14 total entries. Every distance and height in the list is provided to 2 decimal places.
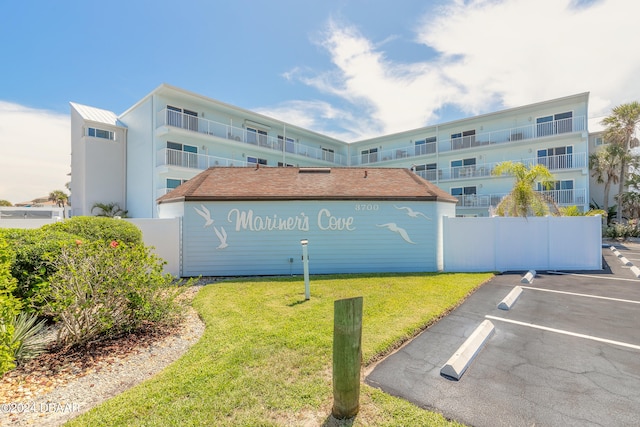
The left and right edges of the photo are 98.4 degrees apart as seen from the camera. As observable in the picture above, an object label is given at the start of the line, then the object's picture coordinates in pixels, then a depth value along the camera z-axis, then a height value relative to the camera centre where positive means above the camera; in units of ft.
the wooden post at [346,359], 9.77 -5.16
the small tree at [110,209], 66.57 +1.84
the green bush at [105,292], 14.78 -4.38
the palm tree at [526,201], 38.50 +1.82
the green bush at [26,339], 13.29 -6.26
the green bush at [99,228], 22.93 -1.05
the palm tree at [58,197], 135.98 +10.23
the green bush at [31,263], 15.99 -2.76
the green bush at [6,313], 10.46 -4.11
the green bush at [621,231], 67.15 -4.47
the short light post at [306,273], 23.80 -5.02
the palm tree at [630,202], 77.51 +3.08
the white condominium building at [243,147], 66.08 +19.01
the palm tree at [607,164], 78.12 +14.30
